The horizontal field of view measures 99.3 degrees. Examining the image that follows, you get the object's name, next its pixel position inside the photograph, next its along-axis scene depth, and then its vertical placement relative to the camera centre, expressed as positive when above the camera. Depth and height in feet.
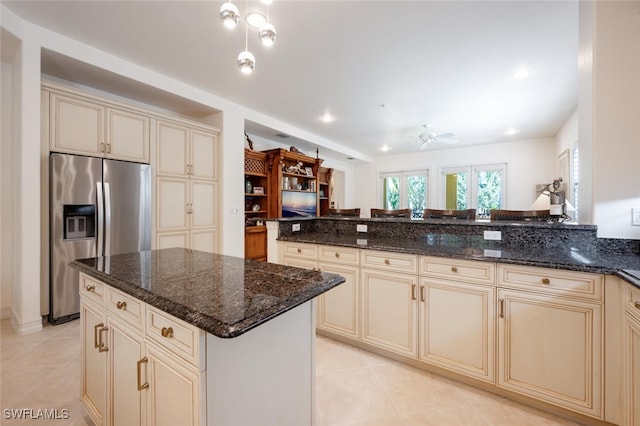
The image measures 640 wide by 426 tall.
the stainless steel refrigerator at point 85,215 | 8.45 -0.15
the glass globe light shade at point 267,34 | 5.00 +3.29
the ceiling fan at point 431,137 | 16.25 +4.56
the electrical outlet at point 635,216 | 5.71 -0.08
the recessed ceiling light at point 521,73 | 10.33 +5.39
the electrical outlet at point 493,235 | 7.00 -0.60
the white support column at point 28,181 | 7.78 +0.86
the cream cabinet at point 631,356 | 4.06 -2.23
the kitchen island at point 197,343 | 2.68 -1.57
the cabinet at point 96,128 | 8.62 +2.87
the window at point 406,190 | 25.44 +2.10
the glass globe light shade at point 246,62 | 5.41 +2.99
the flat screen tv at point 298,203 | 18.47 +0.59
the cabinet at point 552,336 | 4.72 -2.30
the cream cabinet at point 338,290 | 7.48 -2.20
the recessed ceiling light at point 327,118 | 15.47 +5.56
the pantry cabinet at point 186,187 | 11.27 +1.10
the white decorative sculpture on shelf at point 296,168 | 18.54 +3.04
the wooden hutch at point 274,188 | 16.07 +1.55
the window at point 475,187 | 22.12 +2.10
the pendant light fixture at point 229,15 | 4.75 +3.48
